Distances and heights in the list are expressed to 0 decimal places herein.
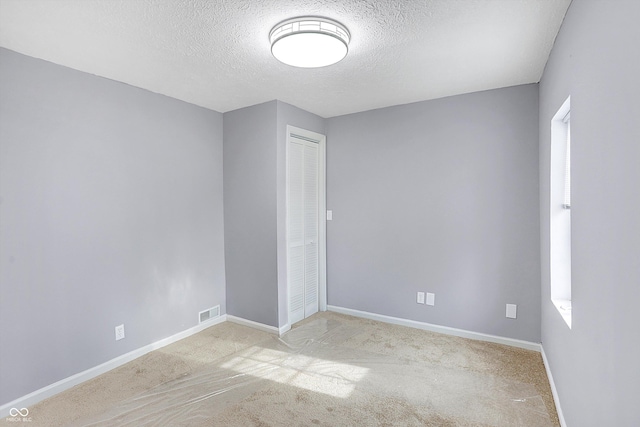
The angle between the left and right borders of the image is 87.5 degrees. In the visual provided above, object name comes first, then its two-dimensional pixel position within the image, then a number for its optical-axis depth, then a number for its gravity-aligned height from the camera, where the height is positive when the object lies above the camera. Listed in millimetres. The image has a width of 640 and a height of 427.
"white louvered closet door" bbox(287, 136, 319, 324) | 3652 -233
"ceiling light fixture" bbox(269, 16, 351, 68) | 1912 +995
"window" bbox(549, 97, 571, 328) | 2240 -62
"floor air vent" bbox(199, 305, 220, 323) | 3578 -1144
